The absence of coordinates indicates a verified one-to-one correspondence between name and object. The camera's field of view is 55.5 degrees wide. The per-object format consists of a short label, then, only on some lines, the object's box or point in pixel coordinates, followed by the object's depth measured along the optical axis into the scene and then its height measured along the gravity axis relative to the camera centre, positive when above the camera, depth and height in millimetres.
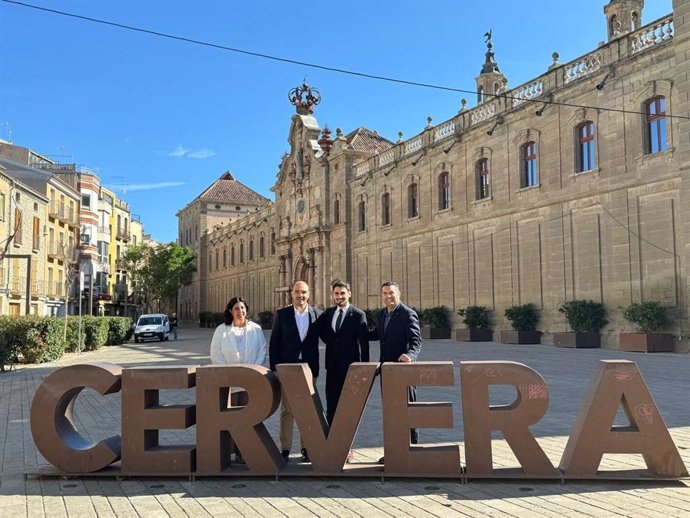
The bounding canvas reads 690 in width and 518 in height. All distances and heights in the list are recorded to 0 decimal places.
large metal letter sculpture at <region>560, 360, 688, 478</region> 5777 -1126
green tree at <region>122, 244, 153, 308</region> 63344 +4274
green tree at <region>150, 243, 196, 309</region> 63375 +3919
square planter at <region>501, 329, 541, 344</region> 26000 -1238
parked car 36969 -979
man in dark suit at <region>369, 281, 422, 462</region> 6582 -237
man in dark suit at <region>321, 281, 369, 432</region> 6641 -312
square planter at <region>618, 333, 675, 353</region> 20312 -1205
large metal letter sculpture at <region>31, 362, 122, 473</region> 6180 -1026
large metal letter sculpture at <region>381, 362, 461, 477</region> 5977 -1036
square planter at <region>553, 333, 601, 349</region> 23125 -1244
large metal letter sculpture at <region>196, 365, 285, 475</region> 6102 -1017
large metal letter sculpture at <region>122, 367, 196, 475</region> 6160 -1040
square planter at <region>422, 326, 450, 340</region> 31844 -1269
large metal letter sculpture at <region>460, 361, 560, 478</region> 5871 -1008
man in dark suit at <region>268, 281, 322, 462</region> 6707 -292
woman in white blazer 6754 -339
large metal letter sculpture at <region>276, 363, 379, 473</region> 6090 -976
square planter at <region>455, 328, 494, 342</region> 28781 -1256
